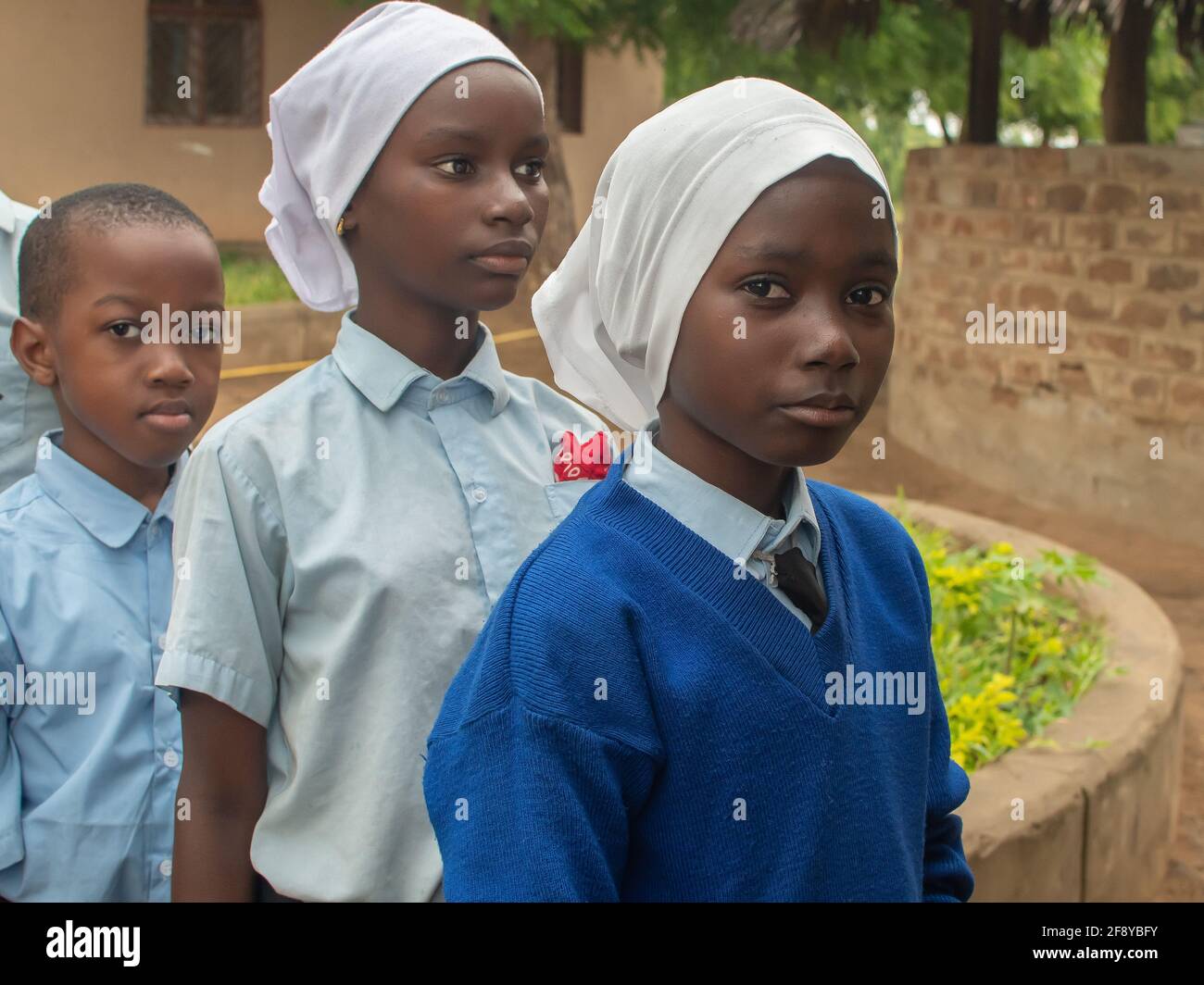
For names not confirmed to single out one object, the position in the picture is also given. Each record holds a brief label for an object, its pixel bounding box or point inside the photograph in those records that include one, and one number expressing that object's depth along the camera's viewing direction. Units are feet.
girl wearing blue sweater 5.53
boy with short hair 6.51
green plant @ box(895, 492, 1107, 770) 9.49
